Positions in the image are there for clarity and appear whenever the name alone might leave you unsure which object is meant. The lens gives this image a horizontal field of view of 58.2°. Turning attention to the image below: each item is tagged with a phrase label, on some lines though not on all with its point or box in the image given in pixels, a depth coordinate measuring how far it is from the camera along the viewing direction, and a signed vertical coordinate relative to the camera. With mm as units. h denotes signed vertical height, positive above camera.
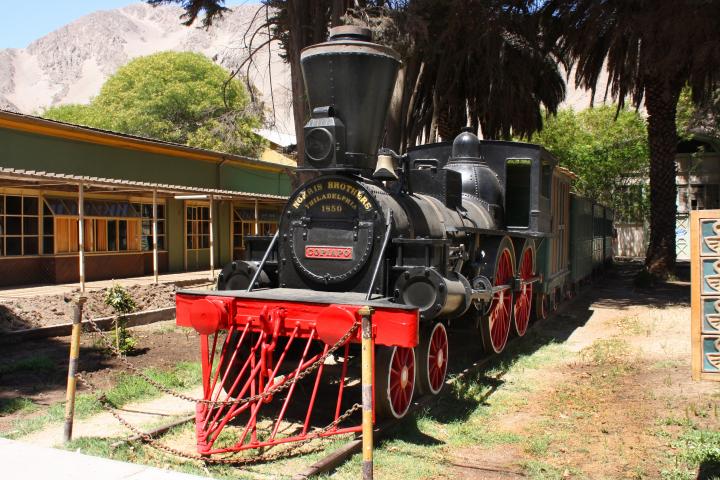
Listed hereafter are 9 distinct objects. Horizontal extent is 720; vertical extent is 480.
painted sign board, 3801 -355
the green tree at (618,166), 31719 +3429
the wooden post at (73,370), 5031 -1034
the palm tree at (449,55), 10633 +4199
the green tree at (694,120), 29872 +5504
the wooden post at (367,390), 3895 -958
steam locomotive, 5074 -367
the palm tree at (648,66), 13920 +4168
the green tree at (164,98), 38312 +8800
